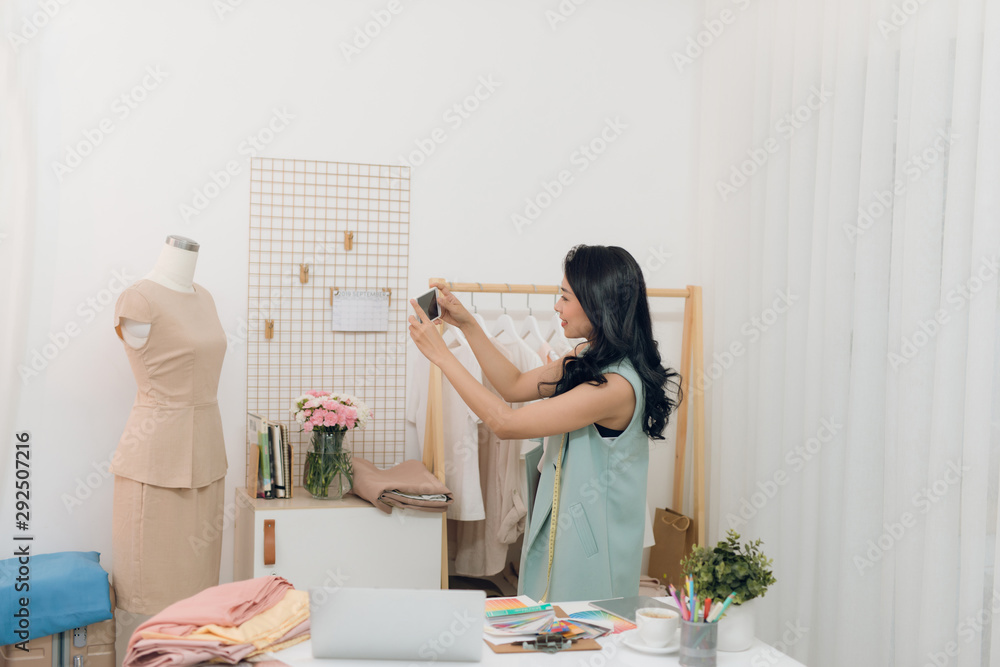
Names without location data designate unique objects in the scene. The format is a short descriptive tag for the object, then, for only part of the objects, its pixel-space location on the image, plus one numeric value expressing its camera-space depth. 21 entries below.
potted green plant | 1.55
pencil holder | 1.49
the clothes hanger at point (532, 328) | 3.27
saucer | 1.56
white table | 1.48
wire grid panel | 3.30
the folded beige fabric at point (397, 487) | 2.88
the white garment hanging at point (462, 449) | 3.10
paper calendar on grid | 3.37
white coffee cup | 1.56
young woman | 2.13
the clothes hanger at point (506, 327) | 3.19
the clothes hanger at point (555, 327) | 3.26
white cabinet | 2.85
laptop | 1.43
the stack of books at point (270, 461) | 3.00
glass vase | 2.98
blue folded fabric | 2.58
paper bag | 3.42
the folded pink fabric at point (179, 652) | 1.42
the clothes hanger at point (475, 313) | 3.29
